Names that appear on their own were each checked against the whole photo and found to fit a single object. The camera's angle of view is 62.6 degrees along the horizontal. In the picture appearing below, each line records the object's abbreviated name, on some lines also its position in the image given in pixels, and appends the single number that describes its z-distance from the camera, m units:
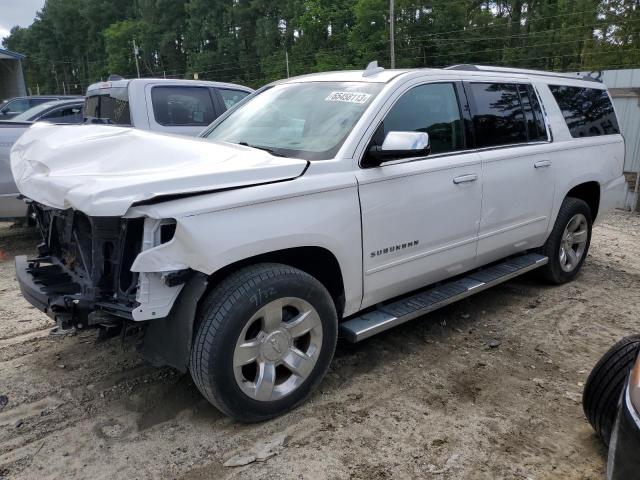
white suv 2.63
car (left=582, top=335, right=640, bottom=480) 2.71
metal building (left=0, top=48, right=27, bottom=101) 38.53
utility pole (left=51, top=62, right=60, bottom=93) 97.78
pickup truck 6.70
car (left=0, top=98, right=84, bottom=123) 9.78
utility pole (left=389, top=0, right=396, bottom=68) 36.75
